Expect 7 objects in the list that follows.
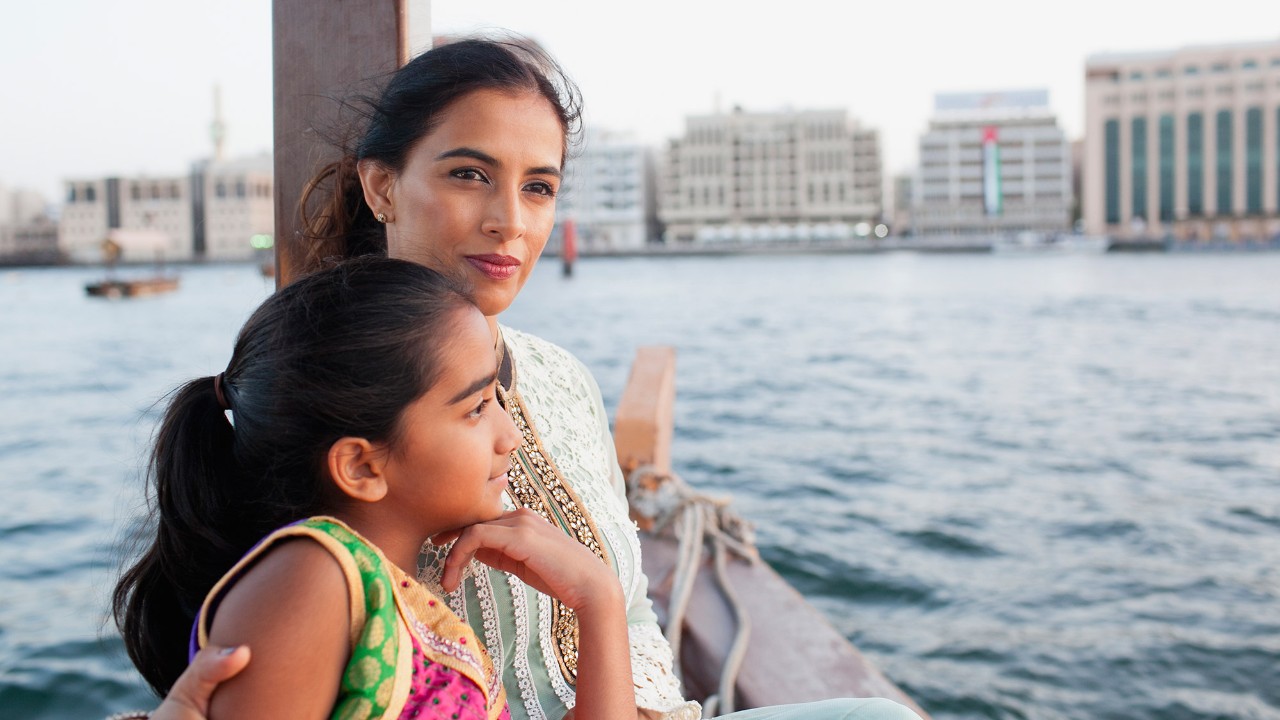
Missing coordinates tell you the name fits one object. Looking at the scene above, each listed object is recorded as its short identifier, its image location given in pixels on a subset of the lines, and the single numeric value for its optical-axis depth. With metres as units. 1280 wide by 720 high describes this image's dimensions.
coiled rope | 2.35
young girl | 0.81
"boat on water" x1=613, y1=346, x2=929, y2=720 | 2.08
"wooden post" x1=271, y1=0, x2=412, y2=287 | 1.44
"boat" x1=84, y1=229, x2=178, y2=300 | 34.66
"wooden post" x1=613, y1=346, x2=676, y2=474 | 3.35
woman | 1.21
